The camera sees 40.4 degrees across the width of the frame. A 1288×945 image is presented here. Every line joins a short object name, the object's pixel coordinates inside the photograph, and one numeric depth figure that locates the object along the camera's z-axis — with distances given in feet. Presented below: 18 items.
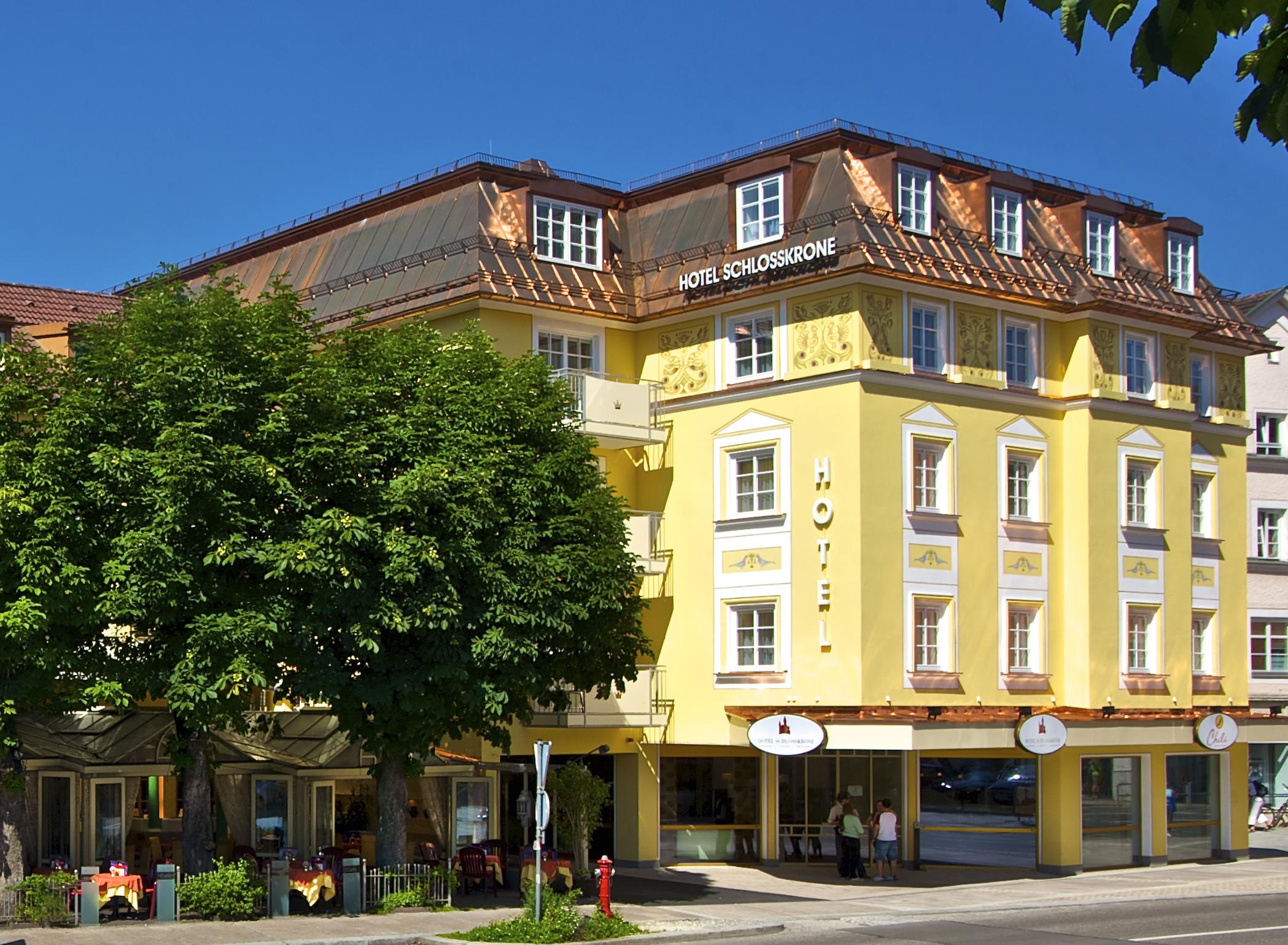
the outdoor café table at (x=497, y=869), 109.07
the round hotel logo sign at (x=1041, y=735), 117.29
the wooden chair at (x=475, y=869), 107.86
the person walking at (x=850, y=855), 119.96
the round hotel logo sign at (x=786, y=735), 111.14
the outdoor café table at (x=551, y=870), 103.19
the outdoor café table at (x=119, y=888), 90.79
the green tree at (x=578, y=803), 114.93
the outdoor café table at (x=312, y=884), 93.66
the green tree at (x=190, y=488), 89.45
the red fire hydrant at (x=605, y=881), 90.58
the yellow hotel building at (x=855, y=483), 117.91
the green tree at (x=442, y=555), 93.25
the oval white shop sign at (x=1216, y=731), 130.00
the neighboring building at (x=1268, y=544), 176.55
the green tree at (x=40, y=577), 87.76
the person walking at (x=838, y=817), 121.08
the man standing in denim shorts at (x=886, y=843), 119.44
